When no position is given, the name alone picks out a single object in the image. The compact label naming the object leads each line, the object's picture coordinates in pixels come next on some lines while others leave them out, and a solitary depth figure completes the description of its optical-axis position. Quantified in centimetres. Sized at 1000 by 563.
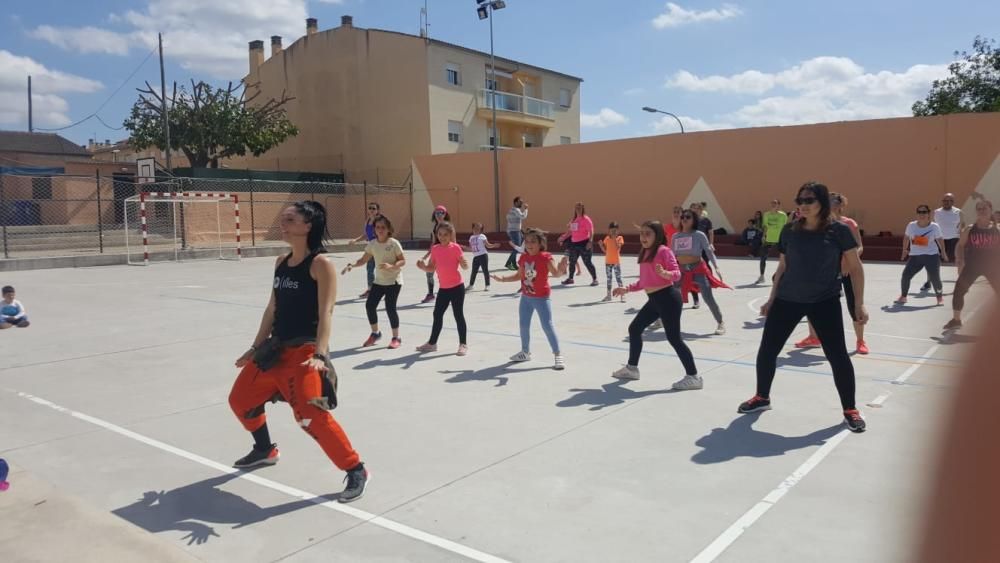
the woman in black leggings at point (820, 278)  547
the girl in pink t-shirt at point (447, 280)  872
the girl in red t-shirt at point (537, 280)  789
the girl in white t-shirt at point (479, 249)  1462
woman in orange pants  437
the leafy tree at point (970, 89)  4338
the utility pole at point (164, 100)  3231
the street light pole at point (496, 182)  3157
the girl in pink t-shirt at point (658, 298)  682
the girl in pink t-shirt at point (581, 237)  1503
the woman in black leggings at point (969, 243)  848
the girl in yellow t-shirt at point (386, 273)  915
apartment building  3862
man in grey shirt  1775
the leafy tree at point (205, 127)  3681
